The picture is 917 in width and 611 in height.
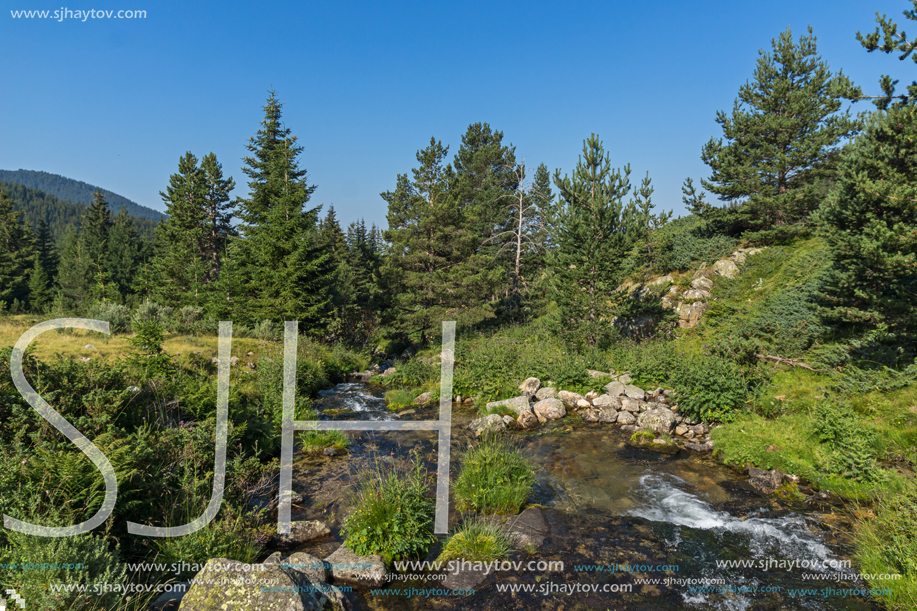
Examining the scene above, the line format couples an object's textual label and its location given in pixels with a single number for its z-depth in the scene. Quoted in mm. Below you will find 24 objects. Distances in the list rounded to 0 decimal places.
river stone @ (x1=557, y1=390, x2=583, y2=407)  13762
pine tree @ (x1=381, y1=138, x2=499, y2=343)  23047
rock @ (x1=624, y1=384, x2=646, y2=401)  13062
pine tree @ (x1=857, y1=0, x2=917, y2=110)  8338
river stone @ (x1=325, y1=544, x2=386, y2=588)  5082
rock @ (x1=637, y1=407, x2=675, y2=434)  10977
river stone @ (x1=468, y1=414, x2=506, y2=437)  11398
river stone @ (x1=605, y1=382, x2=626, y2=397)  13398
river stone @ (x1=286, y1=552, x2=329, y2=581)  4777
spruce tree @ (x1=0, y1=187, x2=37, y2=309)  42281
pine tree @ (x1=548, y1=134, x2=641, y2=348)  16125
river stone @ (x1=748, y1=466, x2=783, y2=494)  7800
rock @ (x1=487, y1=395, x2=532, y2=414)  12686
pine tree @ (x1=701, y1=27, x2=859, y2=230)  18156
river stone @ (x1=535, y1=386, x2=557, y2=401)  14188
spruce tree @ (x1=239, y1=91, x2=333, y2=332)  20844
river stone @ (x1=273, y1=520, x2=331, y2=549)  5883
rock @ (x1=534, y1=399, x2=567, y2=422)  12797
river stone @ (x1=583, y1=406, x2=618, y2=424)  12250
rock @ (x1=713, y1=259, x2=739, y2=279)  19500
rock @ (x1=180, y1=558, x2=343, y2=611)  3660
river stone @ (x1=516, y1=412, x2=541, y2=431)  12125
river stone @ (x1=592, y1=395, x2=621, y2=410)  12750
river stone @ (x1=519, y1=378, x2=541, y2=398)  14656
